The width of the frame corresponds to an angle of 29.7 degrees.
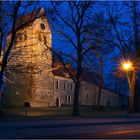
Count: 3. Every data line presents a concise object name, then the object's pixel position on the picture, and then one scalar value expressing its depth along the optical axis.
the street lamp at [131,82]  33.65
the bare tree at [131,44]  33.66
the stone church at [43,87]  39.94
